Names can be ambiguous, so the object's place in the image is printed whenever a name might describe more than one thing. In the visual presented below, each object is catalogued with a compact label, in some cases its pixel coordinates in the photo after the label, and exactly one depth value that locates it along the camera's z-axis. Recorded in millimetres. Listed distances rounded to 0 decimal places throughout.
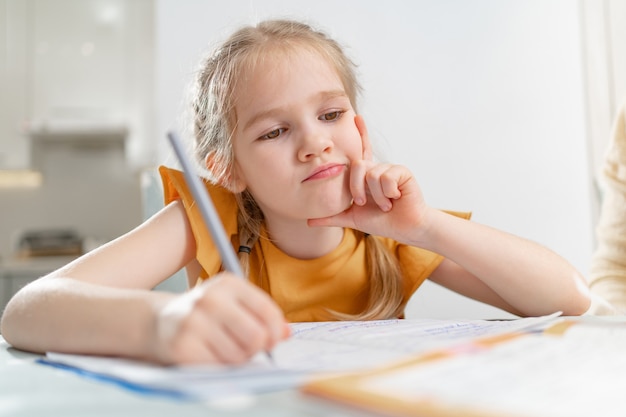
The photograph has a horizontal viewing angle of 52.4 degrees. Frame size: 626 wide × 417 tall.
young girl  703
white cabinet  3326
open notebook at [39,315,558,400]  358
